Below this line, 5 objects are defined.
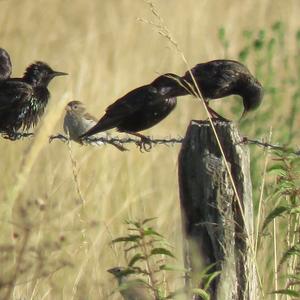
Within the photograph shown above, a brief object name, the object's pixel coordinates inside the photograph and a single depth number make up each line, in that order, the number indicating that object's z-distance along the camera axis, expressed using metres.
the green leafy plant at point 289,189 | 9.76
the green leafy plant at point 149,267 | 8.56
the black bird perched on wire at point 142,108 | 13.01
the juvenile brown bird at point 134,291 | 8.87
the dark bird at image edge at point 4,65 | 20.59
